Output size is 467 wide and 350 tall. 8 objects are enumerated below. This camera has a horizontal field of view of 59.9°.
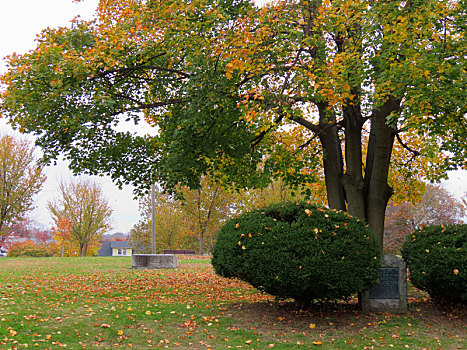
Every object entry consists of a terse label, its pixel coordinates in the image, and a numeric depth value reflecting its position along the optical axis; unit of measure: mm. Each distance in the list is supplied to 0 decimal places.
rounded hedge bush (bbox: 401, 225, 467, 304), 7285
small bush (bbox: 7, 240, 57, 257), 34625
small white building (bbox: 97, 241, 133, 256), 77406
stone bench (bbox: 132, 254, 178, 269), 16781
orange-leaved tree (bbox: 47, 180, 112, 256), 36844
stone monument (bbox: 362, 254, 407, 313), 7902
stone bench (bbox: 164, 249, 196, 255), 32781
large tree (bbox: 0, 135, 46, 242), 28578
